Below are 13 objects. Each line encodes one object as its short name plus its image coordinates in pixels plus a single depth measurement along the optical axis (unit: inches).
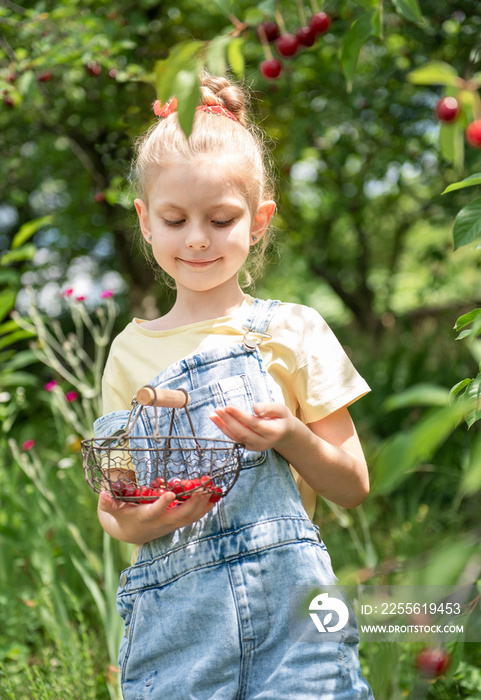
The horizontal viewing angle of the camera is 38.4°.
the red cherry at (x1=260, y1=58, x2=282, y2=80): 47.8
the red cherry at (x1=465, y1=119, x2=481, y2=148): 27.0
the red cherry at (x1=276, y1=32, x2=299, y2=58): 45.6
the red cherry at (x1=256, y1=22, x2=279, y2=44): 44.6
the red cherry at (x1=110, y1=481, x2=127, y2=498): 49.3
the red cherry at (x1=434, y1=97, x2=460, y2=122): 27.9
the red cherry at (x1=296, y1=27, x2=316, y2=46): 47.3
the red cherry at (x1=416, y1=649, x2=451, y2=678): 35.1
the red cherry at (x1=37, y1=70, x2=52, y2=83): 121.7
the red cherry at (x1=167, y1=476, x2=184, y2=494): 47.6
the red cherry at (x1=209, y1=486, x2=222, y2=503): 48.1
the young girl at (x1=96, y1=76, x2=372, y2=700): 49.0
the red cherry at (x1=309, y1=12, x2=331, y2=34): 47.8
